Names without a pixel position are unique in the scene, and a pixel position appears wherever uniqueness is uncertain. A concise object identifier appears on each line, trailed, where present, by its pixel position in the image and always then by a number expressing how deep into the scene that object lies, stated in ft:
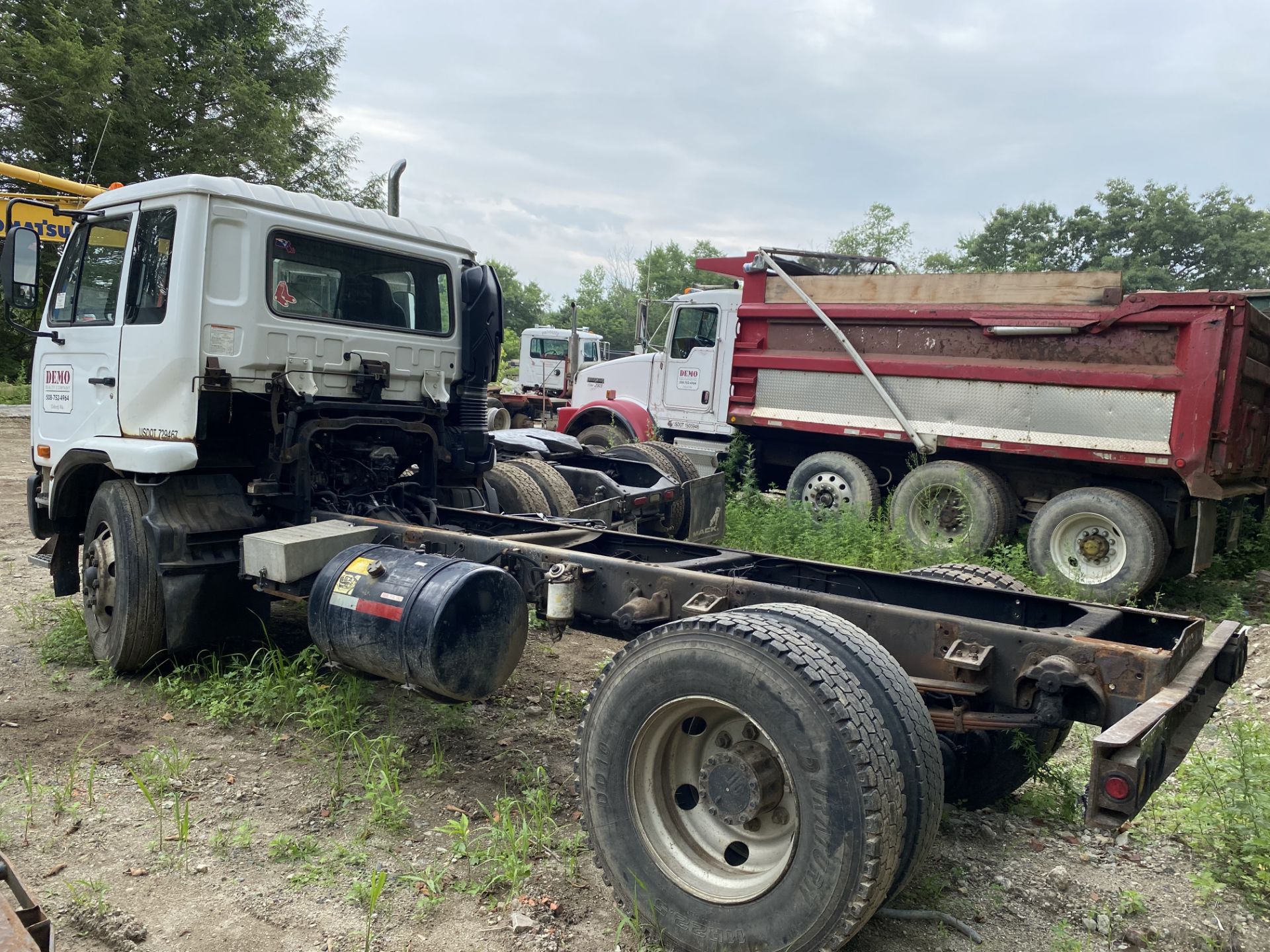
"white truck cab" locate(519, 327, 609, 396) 70.38
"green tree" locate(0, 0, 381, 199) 55.83
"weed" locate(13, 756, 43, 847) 10.56
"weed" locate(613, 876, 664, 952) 8.47
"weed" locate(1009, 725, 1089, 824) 11.03
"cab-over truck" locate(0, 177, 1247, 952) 7.76
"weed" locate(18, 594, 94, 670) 16.24
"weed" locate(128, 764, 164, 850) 10.52
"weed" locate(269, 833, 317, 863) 10.06
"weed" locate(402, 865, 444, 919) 9.07
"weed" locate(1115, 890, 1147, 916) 9.33
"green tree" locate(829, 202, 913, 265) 134.41
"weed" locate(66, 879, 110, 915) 9.05
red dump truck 22.30
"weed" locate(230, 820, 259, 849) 10.30
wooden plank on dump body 24.27
